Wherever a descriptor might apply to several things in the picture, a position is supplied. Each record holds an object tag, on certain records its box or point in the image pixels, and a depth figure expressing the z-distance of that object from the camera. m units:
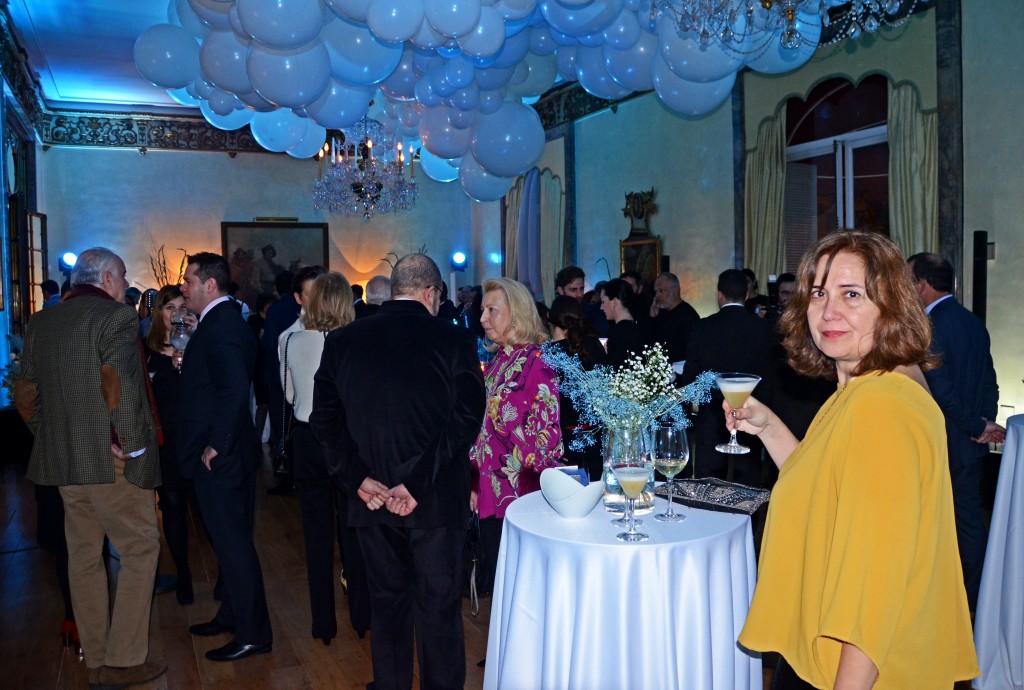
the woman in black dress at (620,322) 4.89
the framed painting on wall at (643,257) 10.16
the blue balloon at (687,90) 4.80
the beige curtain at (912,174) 6.91
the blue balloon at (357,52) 4.52
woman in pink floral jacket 3.06
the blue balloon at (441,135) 5.61
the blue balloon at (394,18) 3.80
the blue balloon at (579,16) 4.38
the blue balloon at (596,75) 5.33
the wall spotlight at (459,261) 15.15
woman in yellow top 1.38
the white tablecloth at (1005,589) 3.05
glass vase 2.35
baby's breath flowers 2.38
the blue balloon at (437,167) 6.95
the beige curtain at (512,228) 13.27
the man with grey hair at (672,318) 6.63
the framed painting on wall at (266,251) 14.05
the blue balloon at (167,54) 5.33
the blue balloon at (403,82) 5.21
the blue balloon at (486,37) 4.04
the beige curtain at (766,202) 8.46
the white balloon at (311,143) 6.76
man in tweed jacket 3.18
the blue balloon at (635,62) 4.87
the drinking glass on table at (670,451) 2.41
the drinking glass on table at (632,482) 2.24
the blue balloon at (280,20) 3.85
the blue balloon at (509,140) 5.31
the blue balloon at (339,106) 5.16
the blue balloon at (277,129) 6.26
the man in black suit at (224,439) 3.36
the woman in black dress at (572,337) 4.37
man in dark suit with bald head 2.75
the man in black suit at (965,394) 3.63
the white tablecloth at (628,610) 2.13
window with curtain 7.70
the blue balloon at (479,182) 5.95
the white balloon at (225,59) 4.67
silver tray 2.50
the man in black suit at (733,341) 4.68
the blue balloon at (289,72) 4.33
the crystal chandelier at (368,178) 10.80
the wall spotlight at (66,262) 12.90
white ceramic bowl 2.38
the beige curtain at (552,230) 12.15
